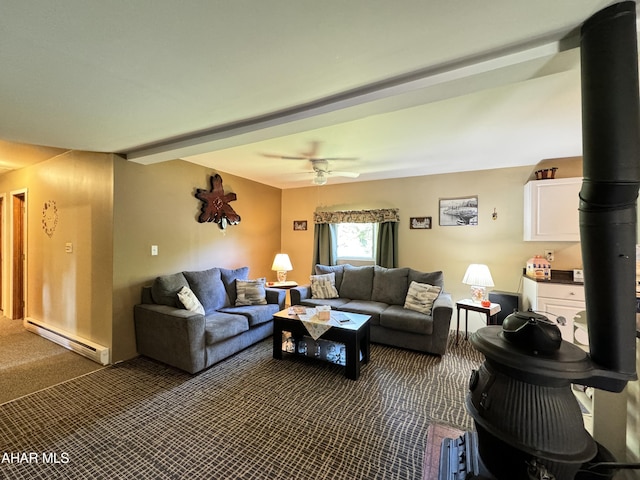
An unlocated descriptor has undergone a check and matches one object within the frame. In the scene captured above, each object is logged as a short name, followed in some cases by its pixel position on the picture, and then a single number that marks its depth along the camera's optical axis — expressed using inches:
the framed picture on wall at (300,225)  212.7
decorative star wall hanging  151.3
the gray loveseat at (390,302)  121.0
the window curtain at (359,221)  176.7
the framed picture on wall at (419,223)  169.2
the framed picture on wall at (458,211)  156.3
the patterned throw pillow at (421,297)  132.6
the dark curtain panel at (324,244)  198.1
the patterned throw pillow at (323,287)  161.3
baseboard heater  111.1
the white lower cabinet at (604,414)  49.8
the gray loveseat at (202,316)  103.0
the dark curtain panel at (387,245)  175.9
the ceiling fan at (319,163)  132.2
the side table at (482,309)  126.6
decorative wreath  137.1
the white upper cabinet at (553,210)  123.6
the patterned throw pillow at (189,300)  114.7
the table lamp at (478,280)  132.9
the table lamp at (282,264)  184.6
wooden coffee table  101.8
